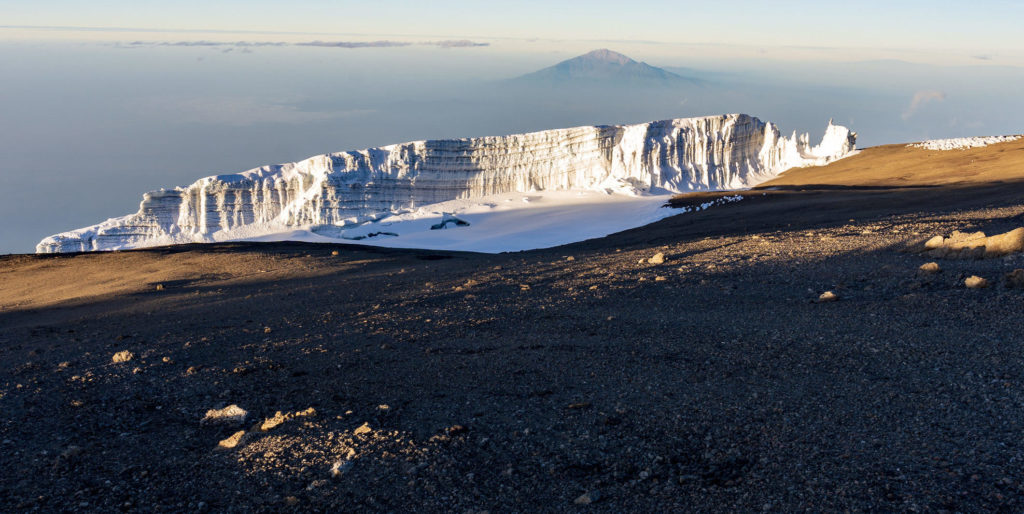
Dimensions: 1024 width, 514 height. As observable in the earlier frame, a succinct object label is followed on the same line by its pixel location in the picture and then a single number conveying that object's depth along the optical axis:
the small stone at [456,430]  6.20
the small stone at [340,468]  5.57
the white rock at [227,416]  6.91
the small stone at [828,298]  9.84
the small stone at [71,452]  6.10
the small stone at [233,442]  6.23
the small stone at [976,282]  9.55
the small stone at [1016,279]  9.33
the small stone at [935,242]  12.09
